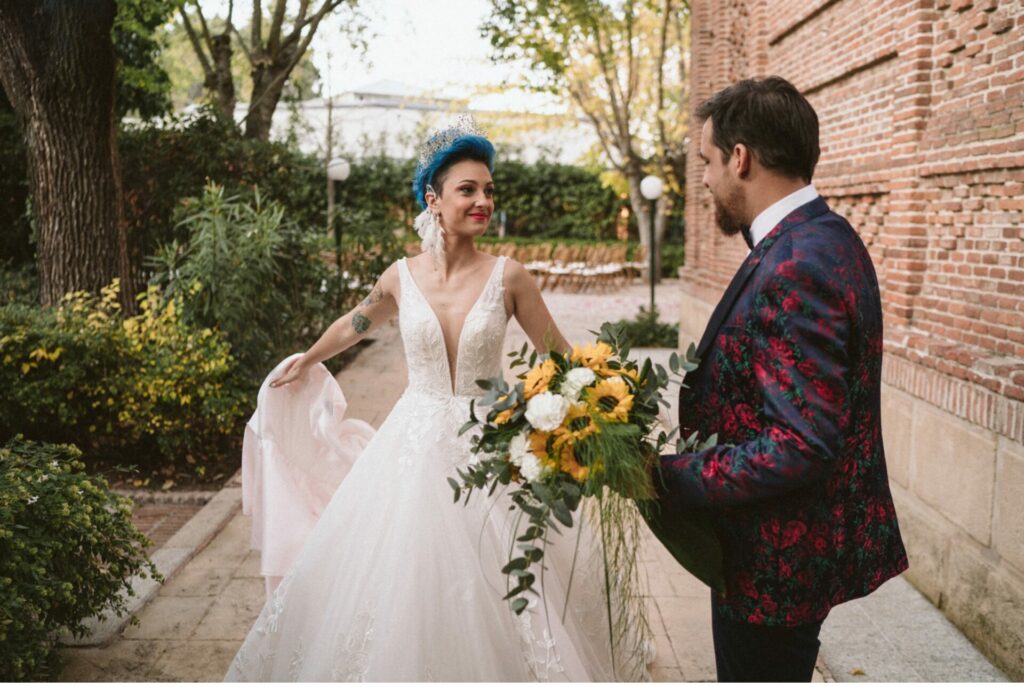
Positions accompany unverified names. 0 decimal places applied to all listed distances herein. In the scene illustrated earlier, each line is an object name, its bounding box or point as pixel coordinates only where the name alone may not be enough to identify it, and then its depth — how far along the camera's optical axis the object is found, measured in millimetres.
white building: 28422
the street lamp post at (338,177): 12891
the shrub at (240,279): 8219
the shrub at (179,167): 11859
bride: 3344
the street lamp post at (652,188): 16422
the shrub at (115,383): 6977
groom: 1975
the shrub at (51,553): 3492
